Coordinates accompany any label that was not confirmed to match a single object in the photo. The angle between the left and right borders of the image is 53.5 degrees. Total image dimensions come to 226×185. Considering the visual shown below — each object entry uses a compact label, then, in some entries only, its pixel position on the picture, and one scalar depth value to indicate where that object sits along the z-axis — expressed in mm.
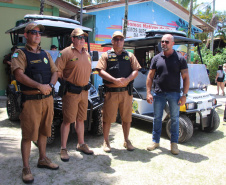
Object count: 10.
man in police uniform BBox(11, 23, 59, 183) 2885
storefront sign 12898
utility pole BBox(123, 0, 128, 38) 8438
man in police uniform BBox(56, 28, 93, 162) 3617
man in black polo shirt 3967
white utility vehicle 4535
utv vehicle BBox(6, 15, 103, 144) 4156
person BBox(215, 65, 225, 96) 11628
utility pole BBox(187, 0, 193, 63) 9601
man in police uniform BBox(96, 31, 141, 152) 3916
